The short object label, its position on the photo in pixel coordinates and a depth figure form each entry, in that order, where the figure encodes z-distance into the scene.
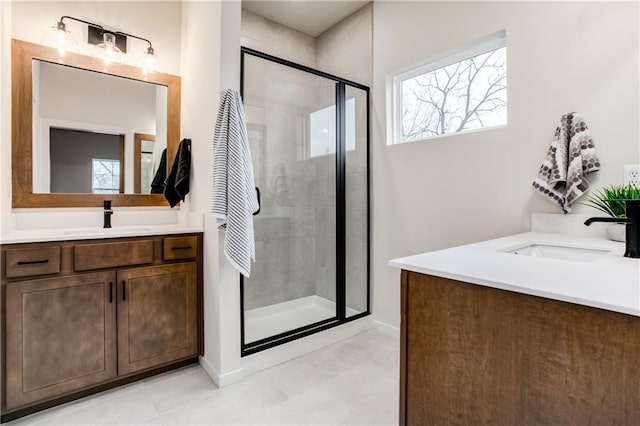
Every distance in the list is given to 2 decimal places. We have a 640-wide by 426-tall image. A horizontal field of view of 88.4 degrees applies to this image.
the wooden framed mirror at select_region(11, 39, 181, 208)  2.03
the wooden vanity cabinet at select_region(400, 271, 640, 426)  0.68
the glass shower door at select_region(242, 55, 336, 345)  2.83
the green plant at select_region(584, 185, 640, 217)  1.41
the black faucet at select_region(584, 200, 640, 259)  1.06
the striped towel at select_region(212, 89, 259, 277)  1.79
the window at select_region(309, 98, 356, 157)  2.85
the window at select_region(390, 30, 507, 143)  2.15
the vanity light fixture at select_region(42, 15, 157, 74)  2.12
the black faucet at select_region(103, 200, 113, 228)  2.24
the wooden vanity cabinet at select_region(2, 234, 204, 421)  1.60
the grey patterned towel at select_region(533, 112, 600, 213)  1.67
